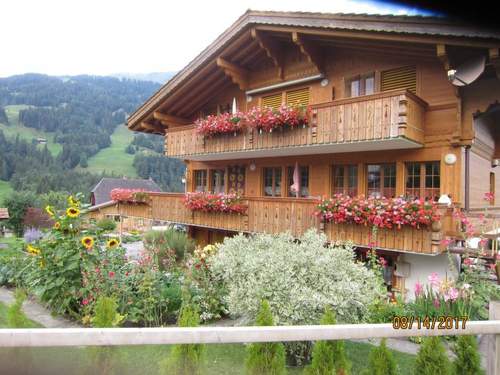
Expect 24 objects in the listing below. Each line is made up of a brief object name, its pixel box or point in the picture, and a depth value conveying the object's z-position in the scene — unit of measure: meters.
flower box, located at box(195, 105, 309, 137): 11.63
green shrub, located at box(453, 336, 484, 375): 3.14
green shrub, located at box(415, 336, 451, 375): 3.12
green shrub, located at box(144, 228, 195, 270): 13.44
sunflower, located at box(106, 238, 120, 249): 7.76
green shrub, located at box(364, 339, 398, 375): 3.09
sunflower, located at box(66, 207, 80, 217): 7.46
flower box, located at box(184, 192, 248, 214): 13.09
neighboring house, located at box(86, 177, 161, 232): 17.94
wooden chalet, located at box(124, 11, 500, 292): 9.73
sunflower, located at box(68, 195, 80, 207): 7.70
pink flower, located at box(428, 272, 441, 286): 6.94
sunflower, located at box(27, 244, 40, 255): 7.57
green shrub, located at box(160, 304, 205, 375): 2.72
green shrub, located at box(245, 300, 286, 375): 2.90
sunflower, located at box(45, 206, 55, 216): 7.60
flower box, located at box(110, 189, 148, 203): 17.42
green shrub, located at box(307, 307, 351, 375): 3.03
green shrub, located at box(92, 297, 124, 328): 3.45
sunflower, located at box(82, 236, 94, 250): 7.22
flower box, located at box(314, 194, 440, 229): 8.73
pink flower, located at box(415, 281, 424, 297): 7.45
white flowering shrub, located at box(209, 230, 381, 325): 5.52
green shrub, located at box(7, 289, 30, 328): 3.64
